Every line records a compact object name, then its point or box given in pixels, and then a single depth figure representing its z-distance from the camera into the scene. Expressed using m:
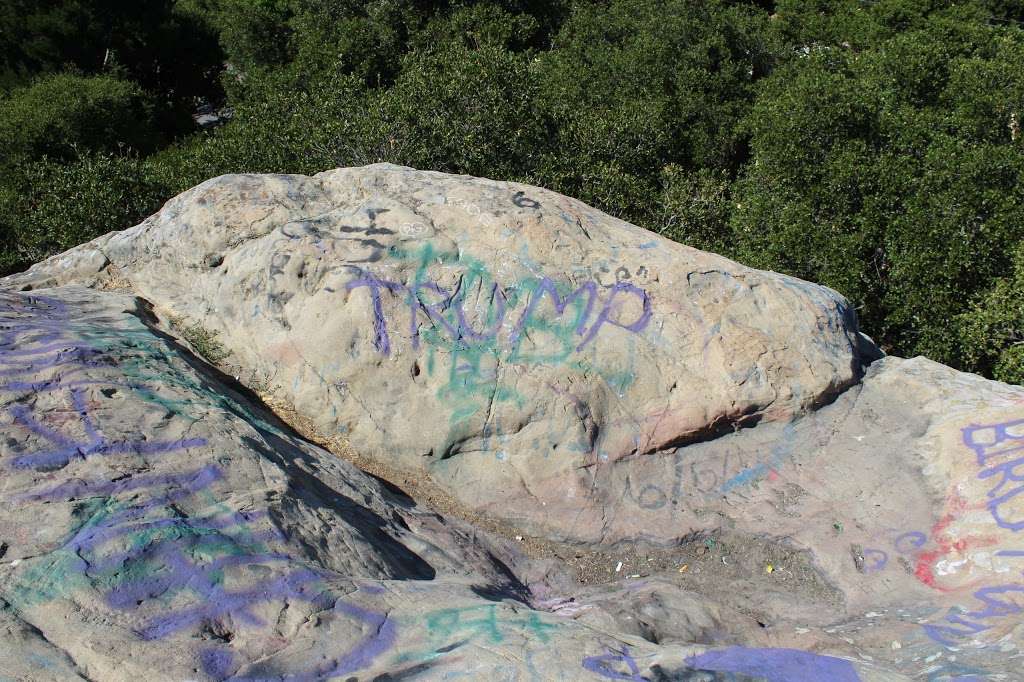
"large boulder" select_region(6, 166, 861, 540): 7.10
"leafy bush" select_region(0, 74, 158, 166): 20.19
